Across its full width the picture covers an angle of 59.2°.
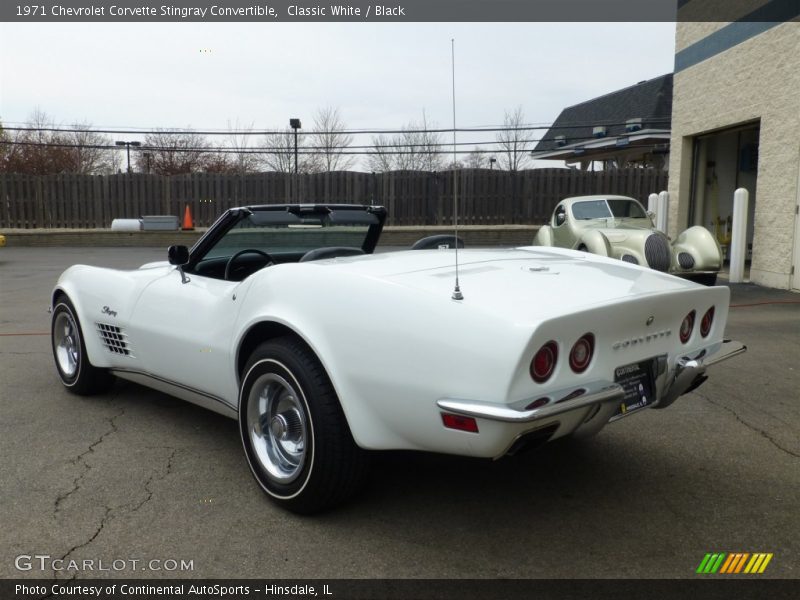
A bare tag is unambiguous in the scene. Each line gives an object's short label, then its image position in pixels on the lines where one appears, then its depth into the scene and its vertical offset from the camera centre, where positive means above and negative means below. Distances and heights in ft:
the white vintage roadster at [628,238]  33.58 -1.65
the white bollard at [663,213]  47.47 -0.49
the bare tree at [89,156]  125.39 +8.71
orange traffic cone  68.95 -1.91
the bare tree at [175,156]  122.01 +8.37
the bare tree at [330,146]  99.25 +7.87
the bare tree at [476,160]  116.57 +7.30
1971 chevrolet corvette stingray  8.06 -1.91
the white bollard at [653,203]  49.59 +0.15
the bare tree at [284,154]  104.12 +7.35
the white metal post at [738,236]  37.42 -1.59
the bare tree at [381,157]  96.12 +6.57
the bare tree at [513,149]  106.22 +8.47
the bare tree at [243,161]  117.92 +7.26
